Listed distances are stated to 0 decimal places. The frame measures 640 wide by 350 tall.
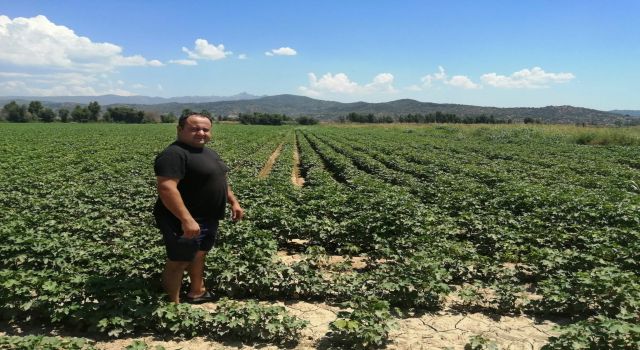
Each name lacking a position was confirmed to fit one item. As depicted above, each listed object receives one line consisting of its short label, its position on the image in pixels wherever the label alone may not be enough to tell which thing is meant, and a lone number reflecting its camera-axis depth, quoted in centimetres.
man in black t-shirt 446
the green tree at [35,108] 10862
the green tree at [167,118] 12019
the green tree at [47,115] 10988
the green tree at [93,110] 11338
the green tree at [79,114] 11112
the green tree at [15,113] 10319
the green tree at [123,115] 11469
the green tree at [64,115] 11133
